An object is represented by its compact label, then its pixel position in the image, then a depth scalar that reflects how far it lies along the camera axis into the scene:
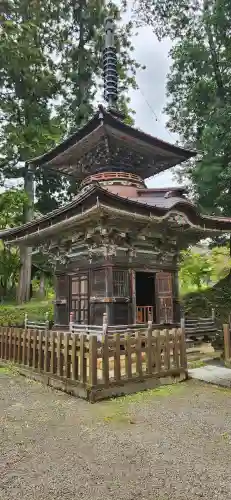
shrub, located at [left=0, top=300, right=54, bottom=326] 17.14
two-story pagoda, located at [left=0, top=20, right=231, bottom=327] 10.34
